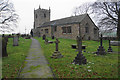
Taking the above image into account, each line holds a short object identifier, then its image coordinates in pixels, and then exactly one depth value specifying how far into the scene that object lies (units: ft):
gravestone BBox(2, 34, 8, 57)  27.91
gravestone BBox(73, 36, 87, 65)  22.26
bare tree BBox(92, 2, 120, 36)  73.05
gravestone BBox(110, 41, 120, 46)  41.81
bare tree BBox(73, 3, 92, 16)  137.08
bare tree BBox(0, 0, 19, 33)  84.95
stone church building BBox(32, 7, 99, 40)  85.15
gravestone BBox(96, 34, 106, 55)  32.69
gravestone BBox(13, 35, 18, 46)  51.41
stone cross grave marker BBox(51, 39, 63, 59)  27.64
